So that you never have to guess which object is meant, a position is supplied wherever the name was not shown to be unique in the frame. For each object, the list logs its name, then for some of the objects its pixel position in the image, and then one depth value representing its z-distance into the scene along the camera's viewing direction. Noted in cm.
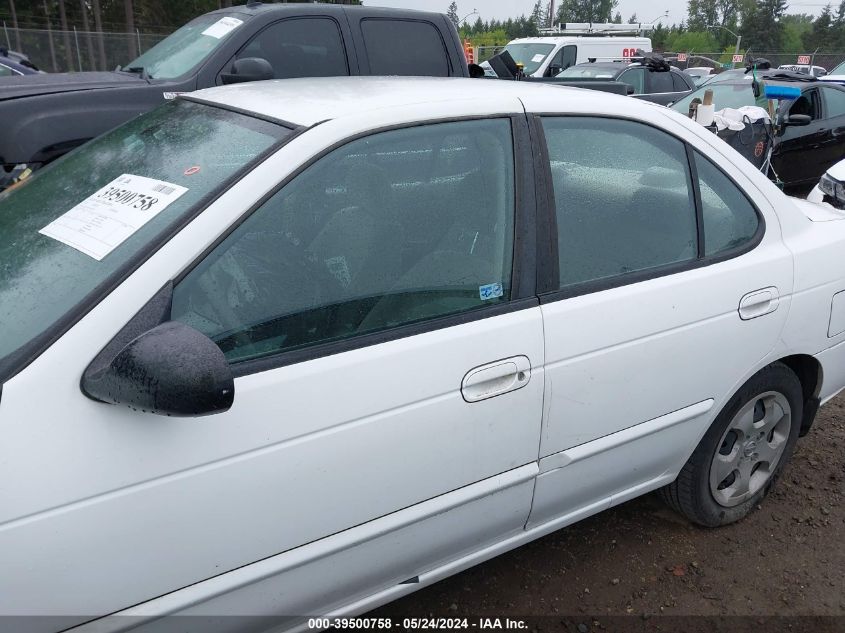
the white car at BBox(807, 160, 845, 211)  534
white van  1653
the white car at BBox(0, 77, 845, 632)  146
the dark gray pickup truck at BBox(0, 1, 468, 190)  477
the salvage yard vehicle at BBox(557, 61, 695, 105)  1178
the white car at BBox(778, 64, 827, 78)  2490
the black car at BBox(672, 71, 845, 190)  823
